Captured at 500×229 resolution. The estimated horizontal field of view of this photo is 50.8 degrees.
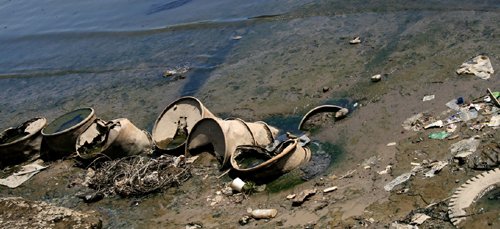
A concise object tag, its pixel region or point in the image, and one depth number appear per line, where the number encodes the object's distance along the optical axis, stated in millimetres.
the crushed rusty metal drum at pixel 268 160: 7418
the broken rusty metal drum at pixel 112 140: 8844
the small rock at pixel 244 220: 6757
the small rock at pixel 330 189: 6926
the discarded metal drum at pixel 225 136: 8023
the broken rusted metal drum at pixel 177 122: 8883
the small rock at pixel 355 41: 11131
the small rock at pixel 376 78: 9438
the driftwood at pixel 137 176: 7992
